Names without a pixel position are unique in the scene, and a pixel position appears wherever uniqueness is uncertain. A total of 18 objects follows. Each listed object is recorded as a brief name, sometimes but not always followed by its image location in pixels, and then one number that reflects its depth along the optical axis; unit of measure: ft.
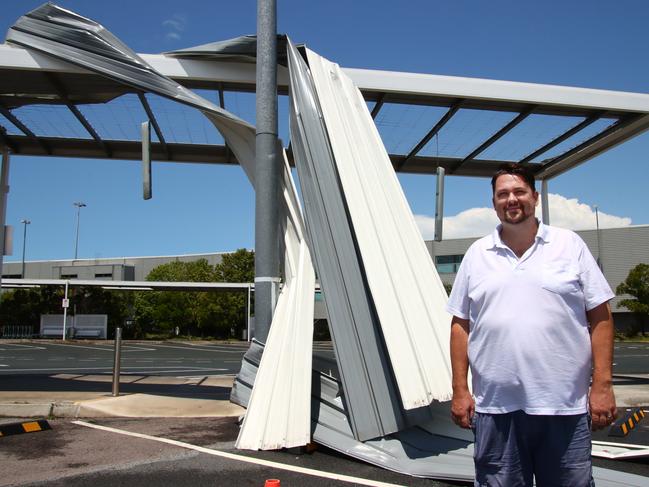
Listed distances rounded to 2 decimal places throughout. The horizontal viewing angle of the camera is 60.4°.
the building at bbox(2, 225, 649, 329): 150.10
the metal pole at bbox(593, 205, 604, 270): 151.31
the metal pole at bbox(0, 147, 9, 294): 29.84
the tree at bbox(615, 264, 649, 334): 127.95
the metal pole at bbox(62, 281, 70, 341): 106.05
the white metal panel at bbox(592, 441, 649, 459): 15.38
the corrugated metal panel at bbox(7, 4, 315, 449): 16.14
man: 7.48
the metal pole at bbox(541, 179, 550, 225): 33.99
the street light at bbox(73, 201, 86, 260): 228.18
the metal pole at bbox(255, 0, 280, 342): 19.89
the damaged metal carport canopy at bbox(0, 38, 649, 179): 23.09
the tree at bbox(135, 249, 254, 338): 141.08
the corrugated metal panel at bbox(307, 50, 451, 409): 15.72
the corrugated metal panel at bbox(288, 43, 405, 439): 15.74
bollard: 24.93
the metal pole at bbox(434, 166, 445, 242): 25.40
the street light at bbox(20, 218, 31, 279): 214.03
